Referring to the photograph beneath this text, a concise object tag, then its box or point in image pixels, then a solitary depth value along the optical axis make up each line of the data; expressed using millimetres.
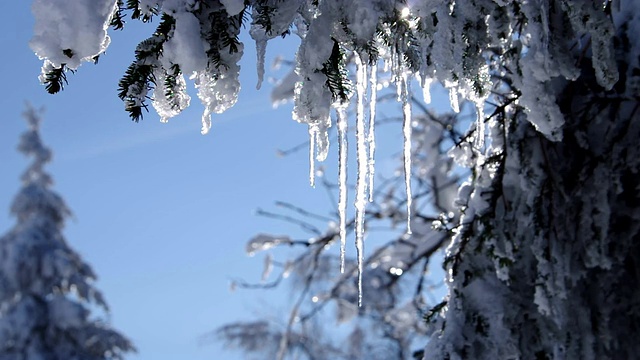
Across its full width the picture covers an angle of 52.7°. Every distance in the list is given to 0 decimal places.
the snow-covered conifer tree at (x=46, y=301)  14219
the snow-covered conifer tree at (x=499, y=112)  1985
